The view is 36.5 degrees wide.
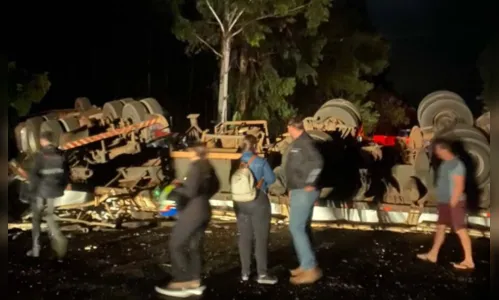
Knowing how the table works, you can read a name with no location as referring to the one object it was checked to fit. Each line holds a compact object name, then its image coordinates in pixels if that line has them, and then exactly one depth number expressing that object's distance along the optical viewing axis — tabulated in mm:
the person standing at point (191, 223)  8453
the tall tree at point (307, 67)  26875
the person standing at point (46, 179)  10281
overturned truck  13367
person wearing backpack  8867
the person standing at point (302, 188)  8844
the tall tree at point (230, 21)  23859
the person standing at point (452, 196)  9552
